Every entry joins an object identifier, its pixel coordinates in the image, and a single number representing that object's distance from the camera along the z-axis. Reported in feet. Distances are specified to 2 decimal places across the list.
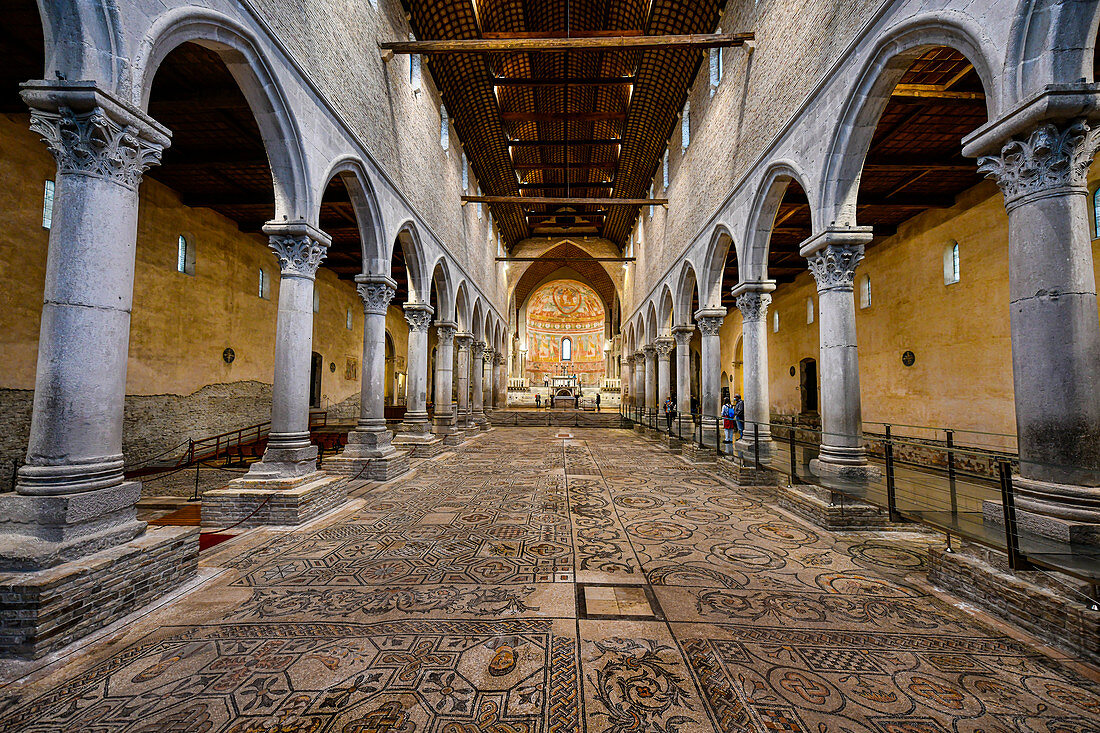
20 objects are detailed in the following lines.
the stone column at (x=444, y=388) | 45.27
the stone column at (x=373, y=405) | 28.73
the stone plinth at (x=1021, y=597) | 9.20
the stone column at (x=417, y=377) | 39.17
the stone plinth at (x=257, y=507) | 19.06
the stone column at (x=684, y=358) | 48.67
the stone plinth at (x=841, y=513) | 18.01
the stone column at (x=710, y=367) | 38.78
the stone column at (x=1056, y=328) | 11.50
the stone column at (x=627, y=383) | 89.91
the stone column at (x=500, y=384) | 89.95
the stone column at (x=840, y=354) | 21.09
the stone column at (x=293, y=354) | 21.21
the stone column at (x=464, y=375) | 55.83
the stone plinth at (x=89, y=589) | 9.25
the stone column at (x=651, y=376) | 68.63
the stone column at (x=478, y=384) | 63.72
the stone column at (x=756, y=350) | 30.99
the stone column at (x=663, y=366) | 59.62
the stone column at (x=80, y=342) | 10.92
